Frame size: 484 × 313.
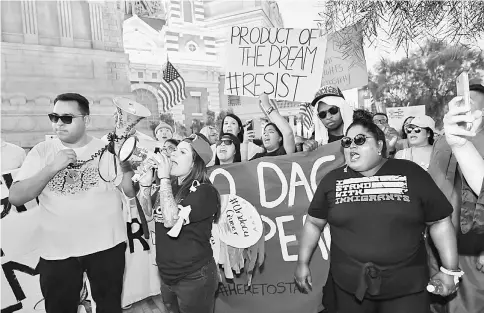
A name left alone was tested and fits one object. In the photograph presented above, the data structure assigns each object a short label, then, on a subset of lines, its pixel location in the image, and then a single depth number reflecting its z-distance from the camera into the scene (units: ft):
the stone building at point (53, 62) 43.32
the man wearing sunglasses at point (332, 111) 10.63
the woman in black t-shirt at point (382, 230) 6.84
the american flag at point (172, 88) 25.88
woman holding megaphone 7.81
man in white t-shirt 8.10
